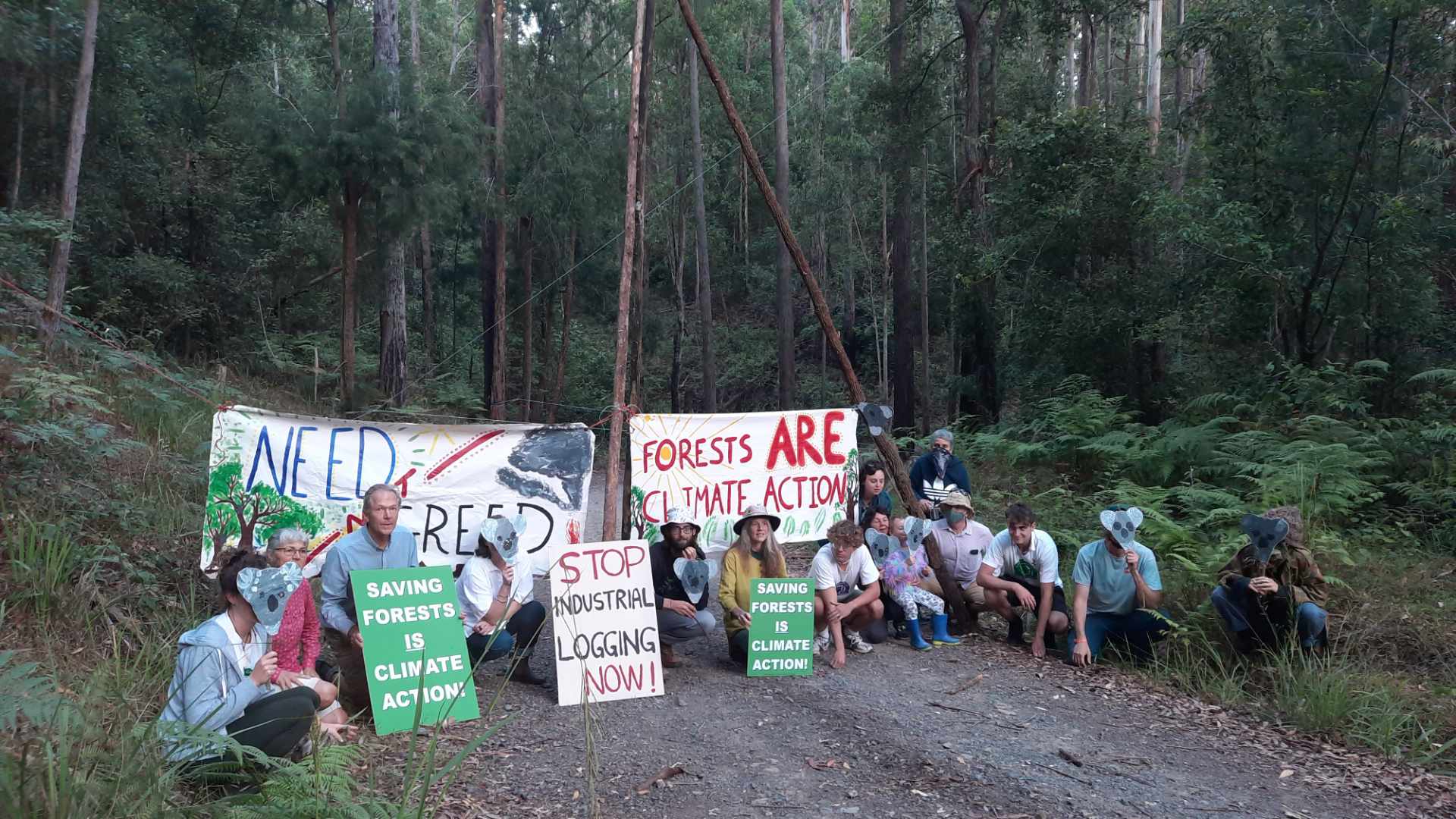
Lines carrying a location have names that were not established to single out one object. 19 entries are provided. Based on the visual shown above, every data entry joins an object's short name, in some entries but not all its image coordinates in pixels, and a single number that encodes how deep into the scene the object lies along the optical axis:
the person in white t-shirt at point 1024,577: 7.73
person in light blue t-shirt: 7.25
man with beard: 7.21
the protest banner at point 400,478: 7.11
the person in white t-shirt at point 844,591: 7.50
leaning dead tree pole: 9.50
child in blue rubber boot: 8.02
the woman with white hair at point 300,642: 5.23
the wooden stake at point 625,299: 8.18
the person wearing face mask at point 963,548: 8.21
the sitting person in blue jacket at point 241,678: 4.55
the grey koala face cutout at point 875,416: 9.19
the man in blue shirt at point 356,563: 6.13
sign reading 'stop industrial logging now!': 6.57
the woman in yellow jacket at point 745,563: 7.45
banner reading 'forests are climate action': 8.39
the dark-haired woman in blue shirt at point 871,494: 9.03
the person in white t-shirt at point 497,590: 6.68
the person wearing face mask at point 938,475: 9.46
